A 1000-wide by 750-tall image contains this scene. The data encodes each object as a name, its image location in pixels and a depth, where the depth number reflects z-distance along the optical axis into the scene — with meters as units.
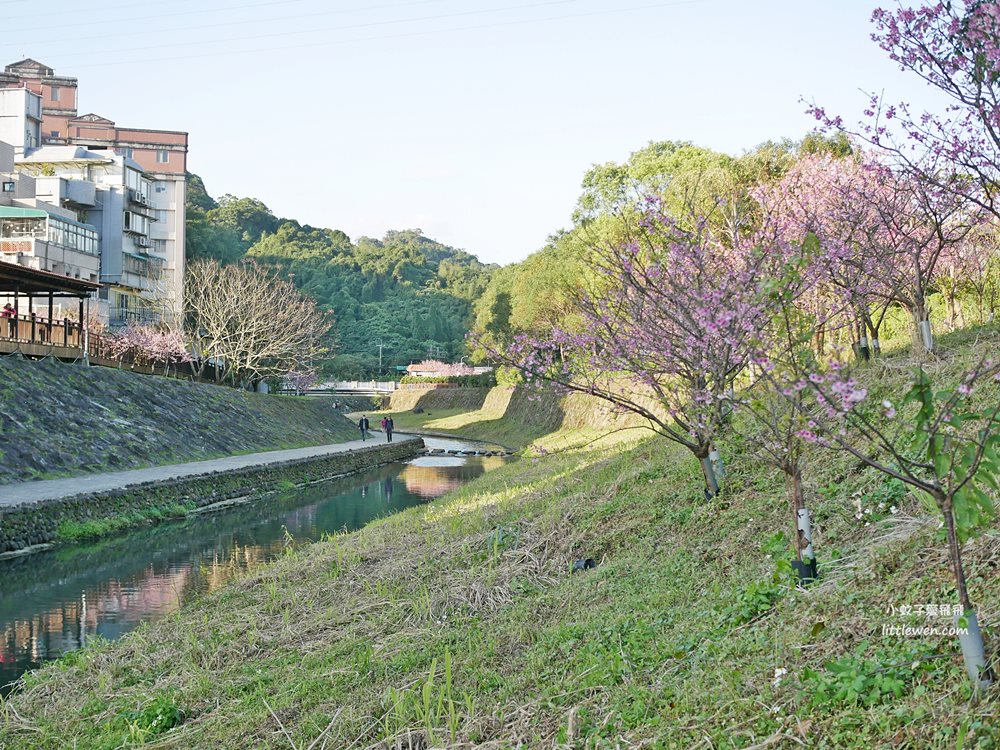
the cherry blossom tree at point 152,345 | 36.84
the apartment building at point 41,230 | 43.16
